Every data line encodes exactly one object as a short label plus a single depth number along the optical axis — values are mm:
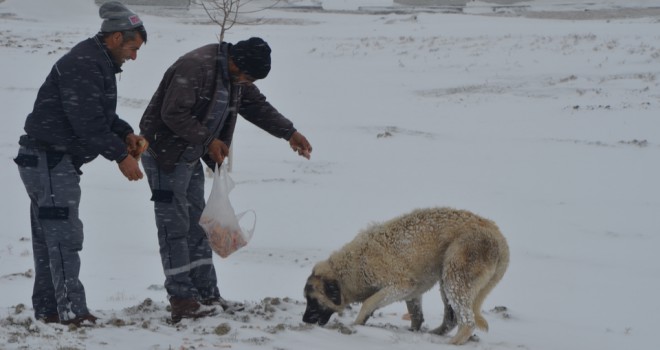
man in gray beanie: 9680
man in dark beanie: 10562
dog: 11391
